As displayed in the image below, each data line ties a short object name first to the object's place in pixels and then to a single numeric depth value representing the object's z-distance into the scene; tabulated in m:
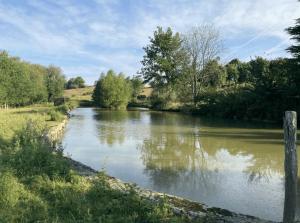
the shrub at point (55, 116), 17.37
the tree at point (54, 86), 49.72
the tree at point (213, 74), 31.06
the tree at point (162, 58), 35.81
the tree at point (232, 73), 38.12
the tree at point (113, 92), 40.83
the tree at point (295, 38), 16.47
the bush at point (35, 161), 5.12
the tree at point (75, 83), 77.62
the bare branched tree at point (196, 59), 31.00
